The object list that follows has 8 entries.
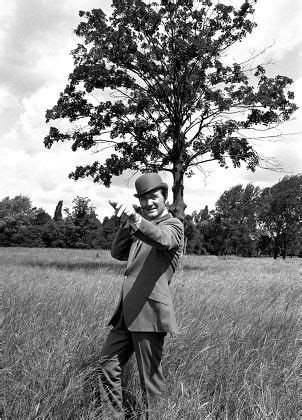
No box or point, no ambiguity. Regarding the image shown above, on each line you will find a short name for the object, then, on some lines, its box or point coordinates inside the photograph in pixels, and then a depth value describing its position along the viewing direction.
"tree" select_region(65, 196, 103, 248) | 64.56
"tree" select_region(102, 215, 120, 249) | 65.56
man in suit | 2.75
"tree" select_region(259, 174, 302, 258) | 58.59
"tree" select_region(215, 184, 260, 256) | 66.25
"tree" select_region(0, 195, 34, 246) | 72.00
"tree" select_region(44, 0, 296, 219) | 16.05
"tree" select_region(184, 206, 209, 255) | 77.50
